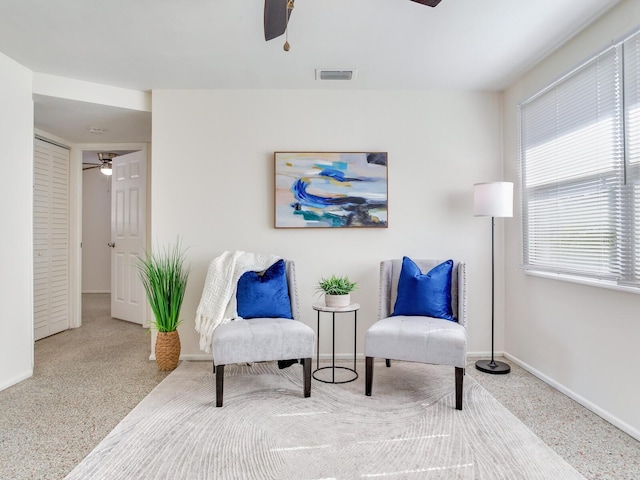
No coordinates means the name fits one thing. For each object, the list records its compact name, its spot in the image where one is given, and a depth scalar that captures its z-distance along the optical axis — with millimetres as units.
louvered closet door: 4160
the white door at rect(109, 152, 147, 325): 4805
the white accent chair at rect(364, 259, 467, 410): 2453
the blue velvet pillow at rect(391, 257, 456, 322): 2928
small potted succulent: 2959
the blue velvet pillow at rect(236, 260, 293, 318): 2938
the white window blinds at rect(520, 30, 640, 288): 2166
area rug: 1808
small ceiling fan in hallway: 5539
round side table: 2902
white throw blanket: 2941
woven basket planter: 3143
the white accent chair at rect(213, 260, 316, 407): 2518
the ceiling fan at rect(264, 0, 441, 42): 1555
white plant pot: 2955
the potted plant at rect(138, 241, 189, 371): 3125
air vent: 3129
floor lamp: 3074
